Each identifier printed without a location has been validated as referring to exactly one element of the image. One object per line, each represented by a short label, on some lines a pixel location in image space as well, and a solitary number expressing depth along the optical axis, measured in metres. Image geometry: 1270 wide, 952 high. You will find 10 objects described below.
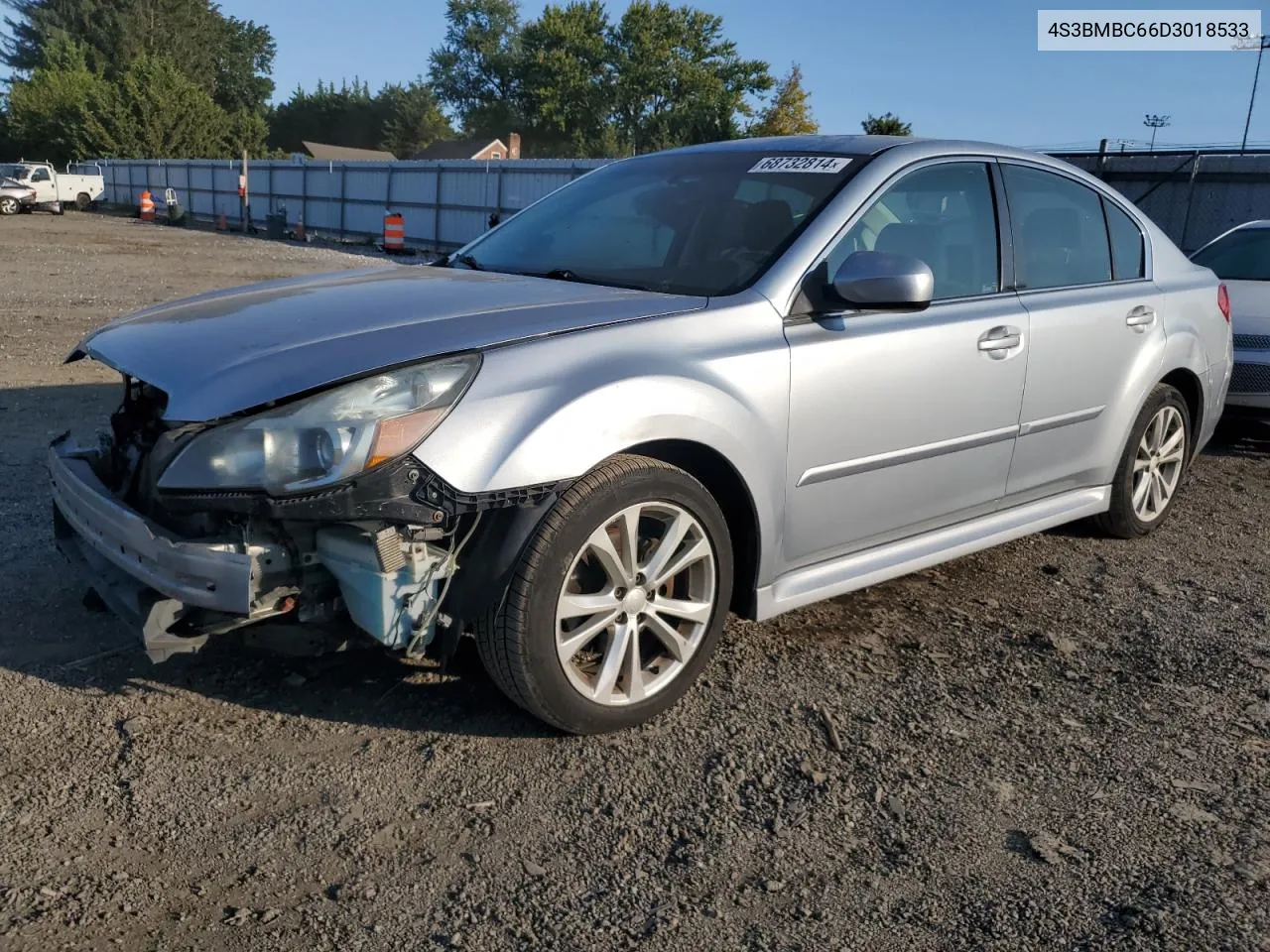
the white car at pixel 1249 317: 6.82
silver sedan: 2.59
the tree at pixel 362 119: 89.38
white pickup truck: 37.66
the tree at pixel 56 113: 54.44
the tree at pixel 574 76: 69.31
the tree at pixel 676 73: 67.19
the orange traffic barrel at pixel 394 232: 24.50
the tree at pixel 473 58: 91.50
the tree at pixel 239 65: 78.31
